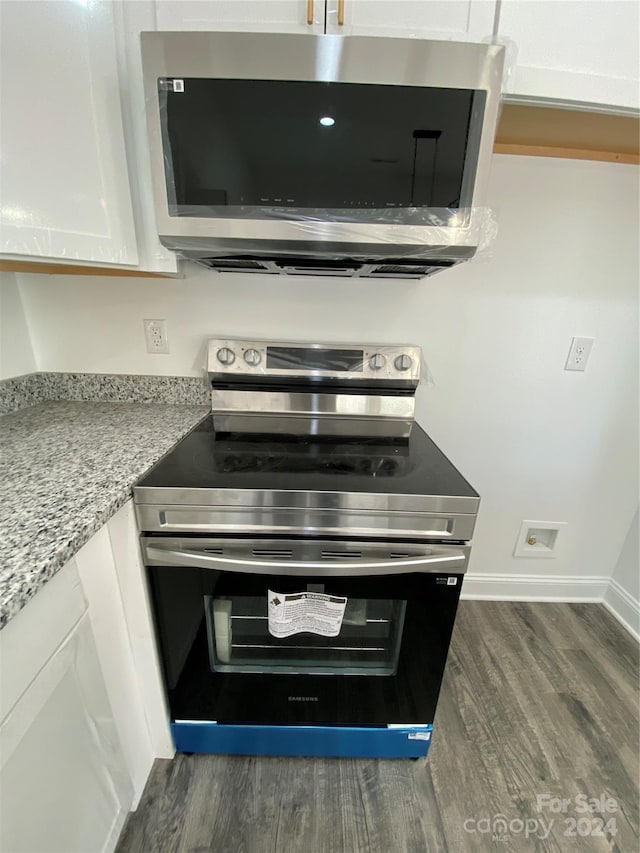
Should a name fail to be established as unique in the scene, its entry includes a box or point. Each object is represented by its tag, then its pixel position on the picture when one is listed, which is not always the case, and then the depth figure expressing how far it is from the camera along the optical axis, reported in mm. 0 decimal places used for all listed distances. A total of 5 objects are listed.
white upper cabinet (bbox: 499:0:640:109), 782
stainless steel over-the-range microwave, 721
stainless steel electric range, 802
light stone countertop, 521
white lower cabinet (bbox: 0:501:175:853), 527
